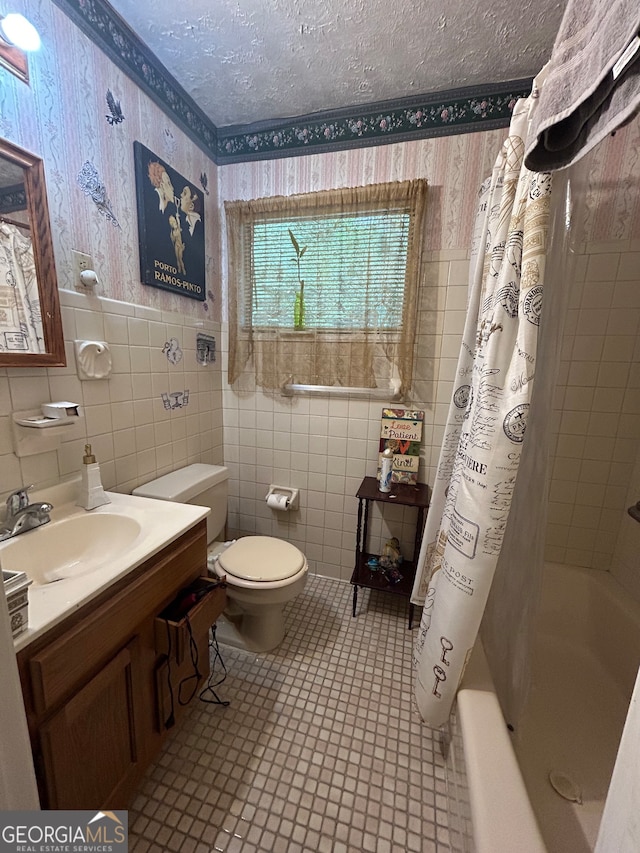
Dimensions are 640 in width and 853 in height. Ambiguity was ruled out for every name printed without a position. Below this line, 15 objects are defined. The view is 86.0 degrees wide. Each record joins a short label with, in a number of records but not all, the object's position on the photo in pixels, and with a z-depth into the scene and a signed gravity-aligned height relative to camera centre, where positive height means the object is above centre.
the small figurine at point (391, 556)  1.87 -1.04
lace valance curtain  1.66 +0.35
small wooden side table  1.67 -0.87
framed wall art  1.43 +0.56
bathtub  0.74 -1.18
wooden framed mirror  0.95 +0.23
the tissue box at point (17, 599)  0.61 -0.45
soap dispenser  1.15 -0.45
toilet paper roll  1.97 -0.81
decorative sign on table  1.81 -0.40
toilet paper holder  2.03 -0.79
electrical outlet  1.17 +0.30
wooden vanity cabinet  0.69 -0.77
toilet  1.41 -0.89
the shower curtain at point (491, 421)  0.86 -0.14
